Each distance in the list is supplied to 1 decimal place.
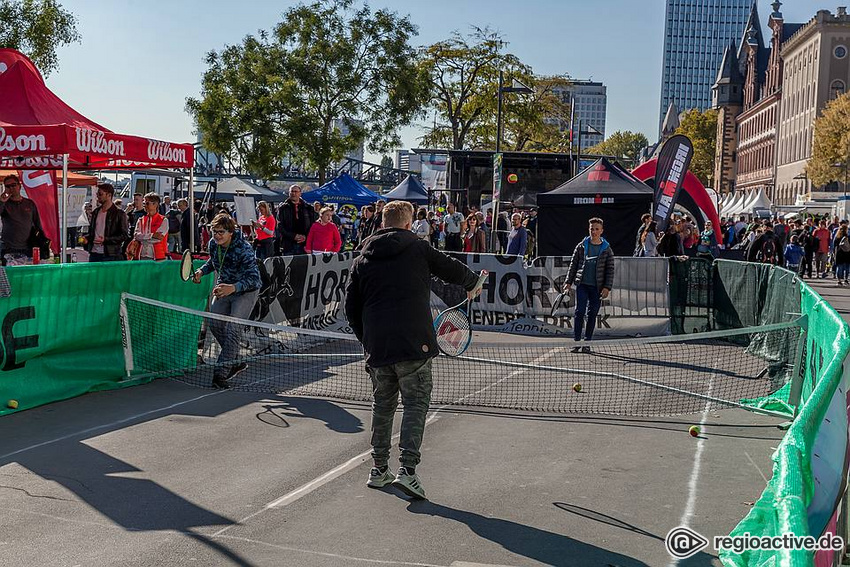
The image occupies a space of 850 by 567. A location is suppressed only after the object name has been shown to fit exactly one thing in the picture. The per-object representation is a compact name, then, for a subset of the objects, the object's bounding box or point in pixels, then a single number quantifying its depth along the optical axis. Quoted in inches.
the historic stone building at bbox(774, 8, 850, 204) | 3494.1
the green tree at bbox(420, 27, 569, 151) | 2016.5
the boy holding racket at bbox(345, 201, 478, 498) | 254.1
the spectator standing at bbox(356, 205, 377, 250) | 859.0
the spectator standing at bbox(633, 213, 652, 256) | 791.1
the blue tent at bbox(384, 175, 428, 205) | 1374.3
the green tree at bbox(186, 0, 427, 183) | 1604.3
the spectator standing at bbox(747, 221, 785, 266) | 1106.7
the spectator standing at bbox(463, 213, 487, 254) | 987.9
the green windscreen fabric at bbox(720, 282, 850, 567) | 112.0
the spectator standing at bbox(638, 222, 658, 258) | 765.9
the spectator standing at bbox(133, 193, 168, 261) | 542.6
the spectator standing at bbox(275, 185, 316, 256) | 711.7
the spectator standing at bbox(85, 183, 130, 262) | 535.8
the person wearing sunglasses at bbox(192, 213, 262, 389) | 408.2
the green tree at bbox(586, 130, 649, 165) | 6865.2
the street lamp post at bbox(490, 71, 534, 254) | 985.3
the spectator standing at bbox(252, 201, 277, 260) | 864.3
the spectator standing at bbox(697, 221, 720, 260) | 916.5
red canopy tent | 487.2
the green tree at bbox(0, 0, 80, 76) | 1277.1
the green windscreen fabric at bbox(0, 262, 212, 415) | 357.4
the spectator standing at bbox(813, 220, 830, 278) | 1320.1
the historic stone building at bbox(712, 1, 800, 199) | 4402.1
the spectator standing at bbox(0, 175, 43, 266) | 522.3
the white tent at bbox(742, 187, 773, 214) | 2245.3
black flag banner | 823.1
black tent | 847.1
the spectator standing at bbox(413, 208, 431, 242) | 988.3
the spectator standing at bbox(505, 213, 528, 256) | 808.3
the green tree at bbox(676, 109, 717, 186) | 4931.1
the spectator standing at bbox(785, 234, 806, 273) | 1175.6
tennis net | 393.4
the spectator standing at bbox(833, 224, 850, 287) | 1205.7
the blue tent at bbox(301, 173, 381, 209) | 1391.5
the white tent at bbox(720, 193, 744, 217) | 2599.4
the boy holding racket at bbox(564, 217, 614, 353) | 528.4
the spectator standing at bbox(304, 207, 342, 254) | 684.7
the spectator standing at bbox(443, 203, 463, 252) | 1081.4
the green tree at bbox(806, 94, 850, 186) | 2399.0
